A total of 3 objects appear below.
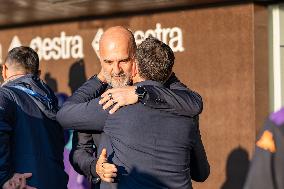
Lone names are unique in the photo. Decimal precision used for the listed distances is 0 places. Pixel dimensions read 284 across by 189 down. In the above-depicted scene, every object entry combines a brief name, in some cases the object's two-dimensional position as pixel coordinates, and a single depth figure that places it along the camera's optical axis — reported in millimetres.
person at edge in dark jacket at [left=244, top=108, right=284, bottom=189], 3359
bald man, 5329
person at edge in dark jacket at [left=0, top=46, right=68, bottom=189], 6468
